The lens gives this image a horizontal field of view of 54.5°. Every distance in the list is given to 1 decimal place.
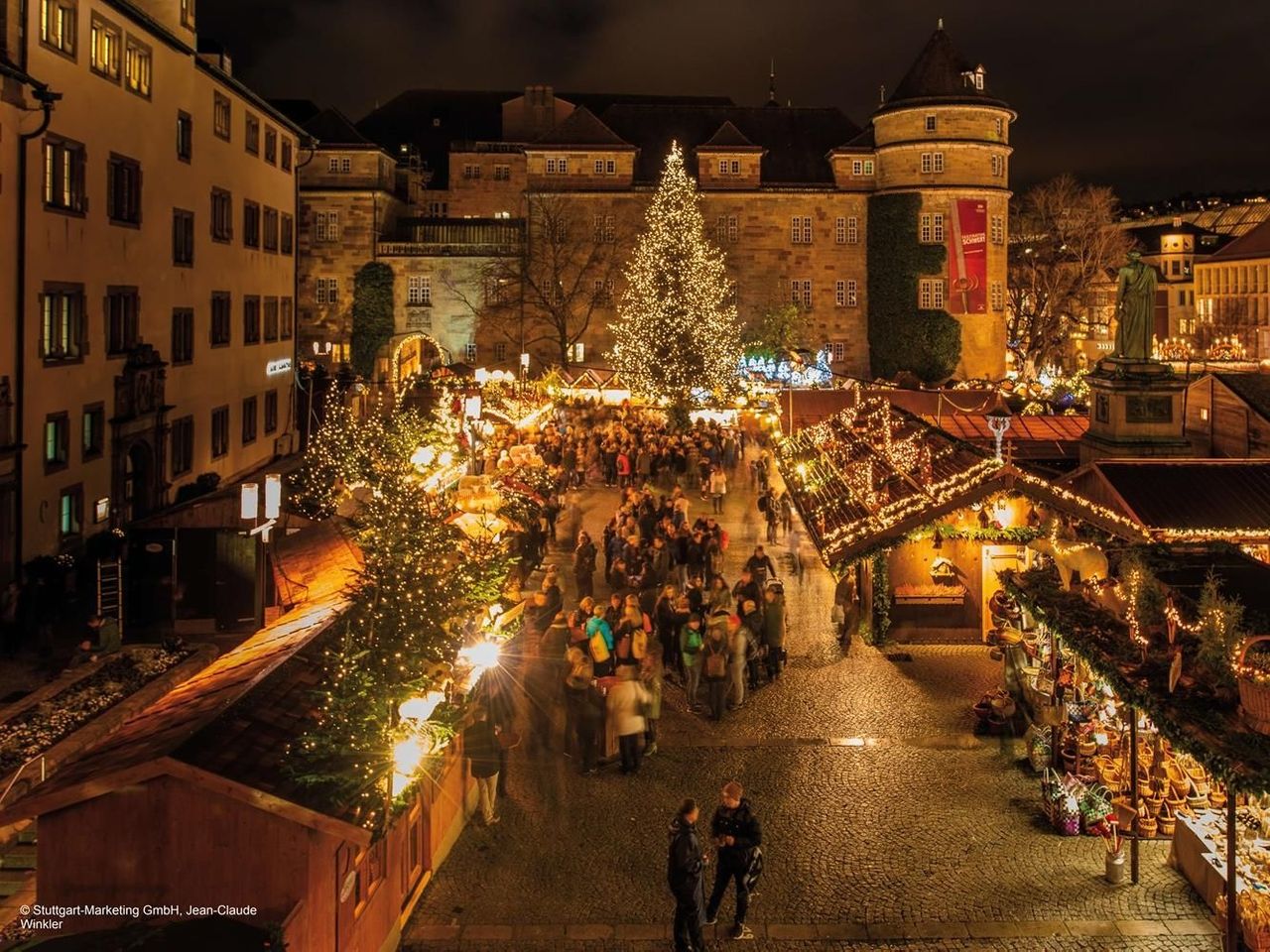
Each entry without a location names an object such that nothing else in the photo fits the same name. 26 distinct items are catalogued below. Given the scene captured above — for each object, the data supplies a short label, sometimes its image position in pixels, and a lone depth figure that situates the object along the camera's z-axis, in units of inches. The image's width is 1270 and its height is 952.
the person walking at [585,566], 770.2
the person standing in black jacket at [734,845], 368.2
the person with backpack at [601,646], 536.7
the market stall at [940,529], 637.3
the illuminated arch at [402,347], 2249.0
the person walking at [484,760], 437.7
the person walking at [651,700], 509.0
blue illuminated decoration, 1835.6
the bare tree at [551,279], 2252.7
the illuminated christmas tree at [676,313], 1800.0
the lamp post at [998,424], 676.1
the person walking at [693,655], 591.8
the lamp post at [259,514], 679.7
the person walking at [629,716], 490.3
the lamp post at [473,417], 1125.7
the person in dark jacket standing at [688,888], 347.9
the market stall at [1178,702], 311.1
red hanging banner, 2191.2
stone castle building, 2203.5
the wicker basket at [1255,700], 301.1
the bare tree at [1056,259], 2539.4
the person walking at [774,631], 639.1
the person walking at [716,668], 558.9
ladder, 700.7
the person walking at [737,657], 571.8
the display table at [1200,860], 373.7
